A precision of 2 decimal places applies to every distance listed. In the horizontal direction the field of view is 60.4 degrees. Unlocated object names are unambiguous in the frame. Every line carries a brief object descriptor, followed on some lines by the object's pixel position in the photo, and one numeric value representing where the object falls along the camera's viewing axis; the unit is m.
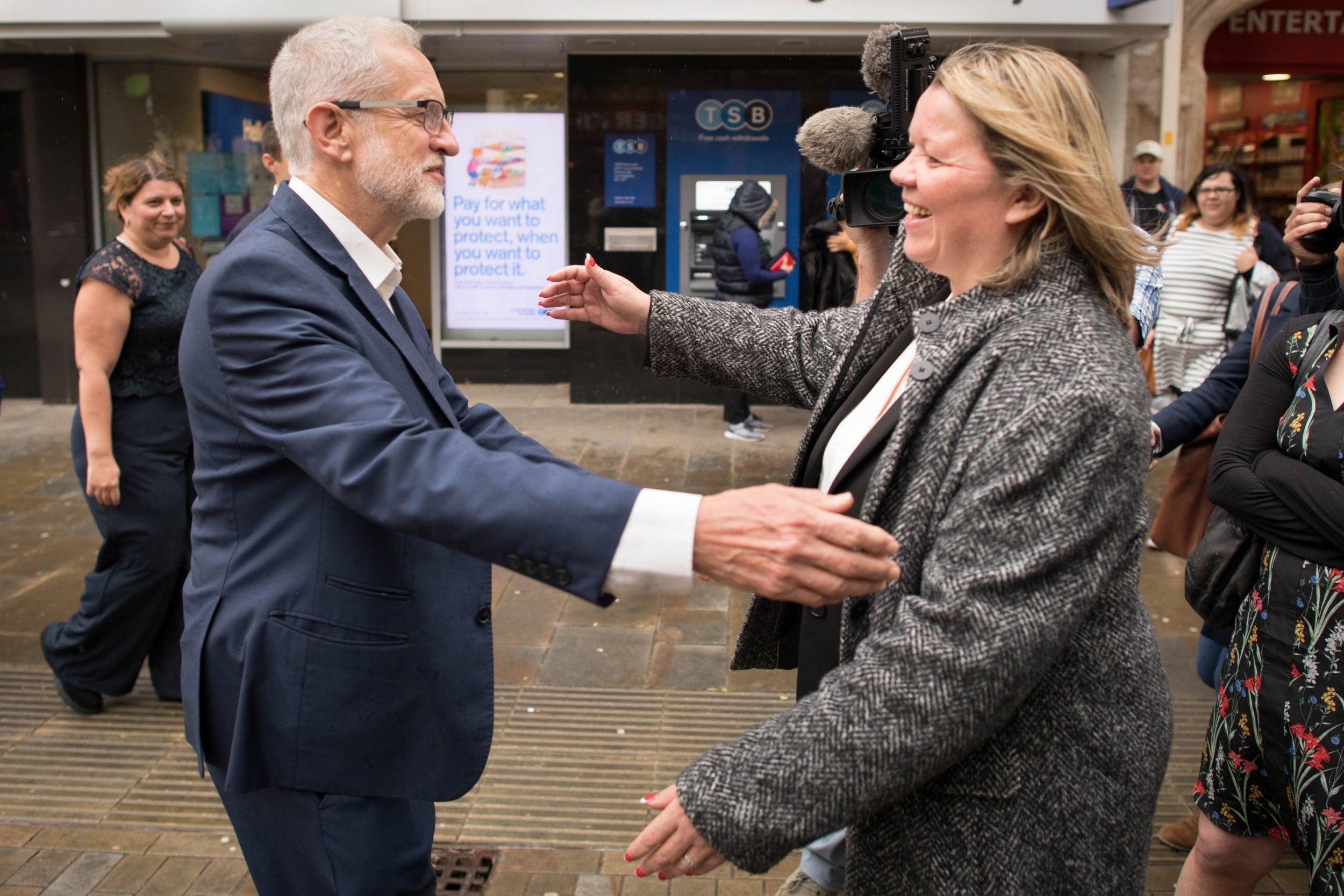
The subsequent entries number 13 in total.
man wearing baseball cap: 8.77
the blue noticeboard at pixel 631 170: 10.07
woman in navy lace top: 4.21
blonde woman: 1.54
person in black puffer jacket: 8.77
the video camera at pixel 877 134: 3.10
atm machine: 10.19
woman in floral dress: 2.25
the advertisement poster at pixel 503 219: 10.63
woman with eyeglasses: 7.07
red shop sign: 11.55
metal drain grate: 3.24
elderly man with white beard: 1.70
